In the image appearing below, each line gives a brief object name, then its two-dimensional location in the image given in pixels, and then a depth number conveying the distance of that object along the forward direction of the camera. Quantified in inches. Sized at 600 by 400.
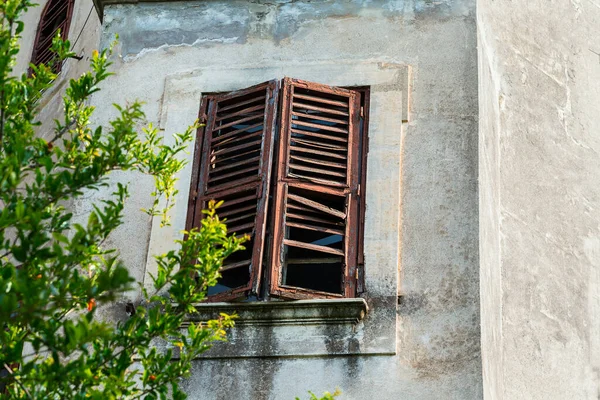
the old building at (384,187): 502.2
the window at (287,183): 520.3
